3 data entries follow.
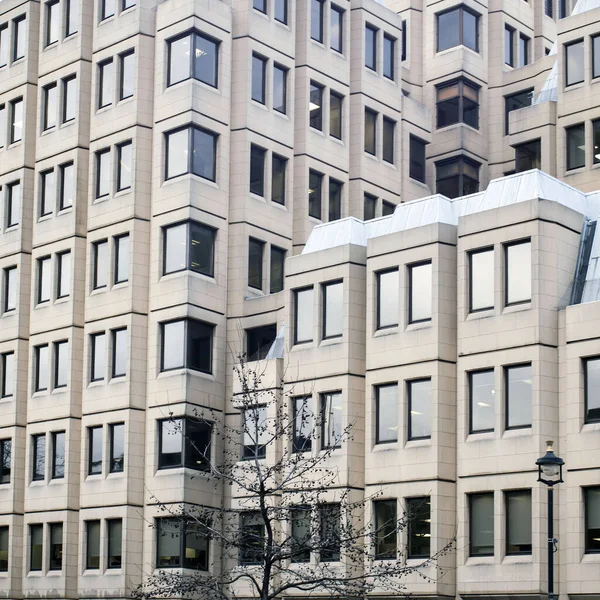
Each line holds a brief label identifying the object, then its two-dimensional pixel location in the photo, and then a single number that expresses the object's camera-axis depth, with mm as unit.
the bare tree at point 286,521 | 46156
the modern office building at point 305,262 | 50938
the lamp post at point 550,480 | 37594
